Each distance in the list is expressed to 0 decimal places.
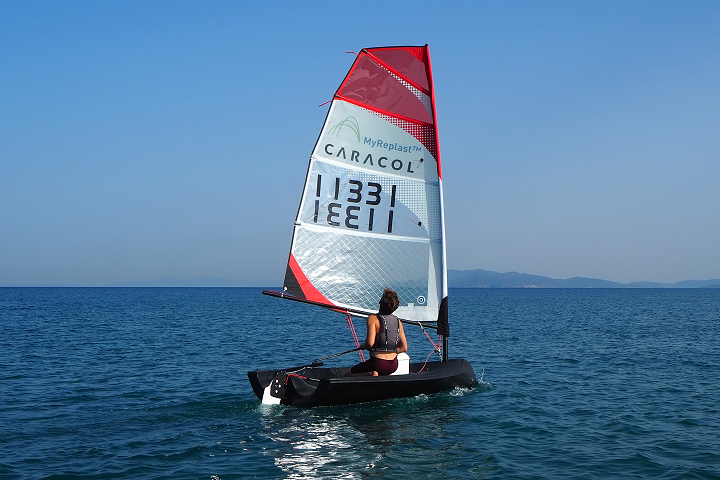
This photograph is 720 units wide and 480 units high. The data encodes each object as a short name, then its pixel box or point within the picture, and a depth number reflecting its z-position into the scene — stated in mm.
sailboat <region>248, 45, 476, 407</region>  13508
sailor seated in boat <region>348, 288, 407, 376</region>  12156
